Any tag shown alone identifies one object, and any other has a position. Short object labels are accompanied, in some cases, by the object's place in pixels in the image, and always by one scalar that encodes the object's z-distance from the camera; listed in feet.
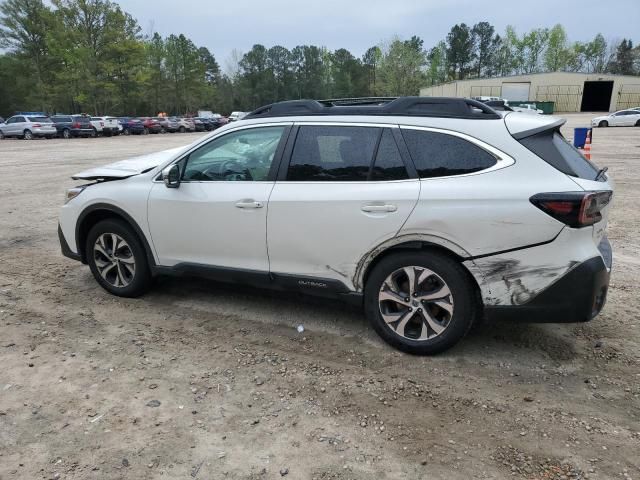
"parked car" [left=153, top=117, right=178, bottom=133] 140.87
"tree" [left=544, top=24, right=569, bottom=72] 318.45
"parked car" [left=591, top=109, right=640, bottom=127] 123.23
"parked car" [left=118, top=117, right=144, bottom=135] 134.52
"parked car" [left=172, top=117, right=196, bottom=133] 147.43
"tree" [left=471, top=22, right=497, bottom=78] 341.82
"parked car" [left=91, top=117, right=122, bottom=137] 122.52
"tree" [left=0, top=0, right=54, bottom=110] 167.53
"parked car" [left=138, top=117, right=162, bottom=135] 138.72
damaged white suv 10.19
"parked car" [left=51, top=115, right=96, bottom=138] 117.91
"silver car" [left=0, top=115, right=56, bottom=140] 112.47
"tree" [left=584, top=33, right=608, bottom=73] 325.42
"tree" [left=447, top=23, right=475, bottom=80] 340.80
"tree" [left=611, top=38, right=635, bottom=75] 308.60
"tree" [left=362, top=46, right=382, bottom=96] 296.28
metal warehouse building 222.89
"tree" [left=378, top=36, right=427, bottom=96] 244.01
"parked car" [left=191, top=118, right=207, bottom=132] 155.95
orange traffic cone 41.61
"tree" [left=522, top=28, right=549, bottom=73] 323.37
